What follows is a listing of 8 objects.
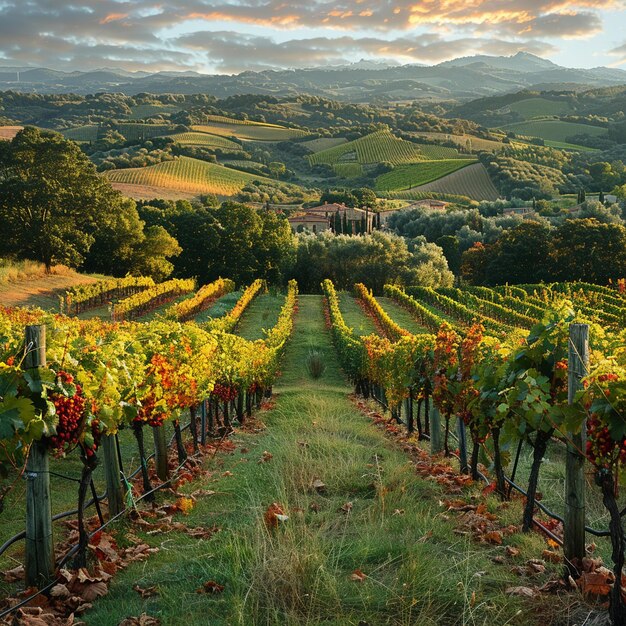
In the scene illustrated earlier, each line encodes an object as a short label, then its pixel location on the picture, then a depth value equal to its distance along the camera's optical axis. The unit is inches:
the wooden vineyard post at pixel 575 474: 202.5
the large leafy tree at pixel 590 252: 2171.5
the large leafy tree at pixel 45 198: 1833.2
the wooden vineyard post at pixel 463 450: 356.8
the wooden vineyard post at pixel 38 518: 208.1
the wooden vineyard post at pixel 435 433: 420.5
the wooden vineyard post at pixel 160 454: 334.3
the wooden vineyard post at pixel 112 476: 270.1
